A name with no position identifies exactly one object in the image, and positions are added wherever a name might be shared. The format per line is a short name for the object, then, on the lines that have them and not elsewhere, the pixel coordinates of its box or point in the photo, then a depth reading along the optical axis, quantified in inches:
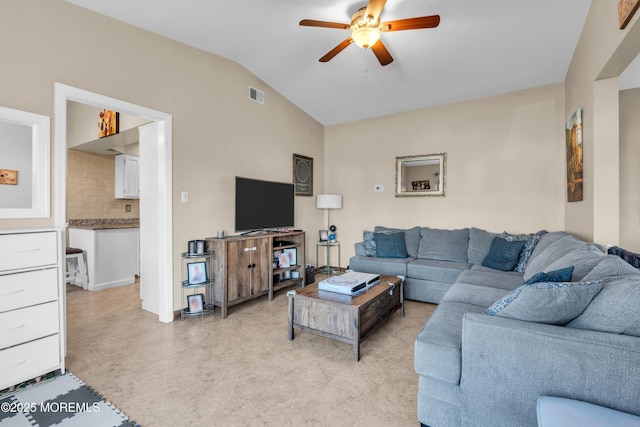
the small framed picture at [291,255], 161.5
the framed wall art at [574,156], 112.3
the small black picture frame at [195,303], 122.6
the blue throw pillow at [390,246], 159.5
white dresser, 72.0
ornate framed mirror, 175.9
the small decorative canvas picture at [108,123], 150.1
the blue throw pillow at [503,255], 129.6
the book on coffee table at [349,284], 97.7
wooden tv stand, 125.1
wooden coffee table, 88.0
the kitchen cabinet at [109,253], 163.3
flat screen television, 145.6
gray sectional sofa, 42.9
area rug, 63.0
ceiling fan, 84.0
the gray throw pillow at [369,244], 166.4
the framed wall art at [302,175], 190.1
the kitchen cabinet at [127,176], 198.4
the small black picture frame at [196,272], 122.3
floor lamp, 197.6
